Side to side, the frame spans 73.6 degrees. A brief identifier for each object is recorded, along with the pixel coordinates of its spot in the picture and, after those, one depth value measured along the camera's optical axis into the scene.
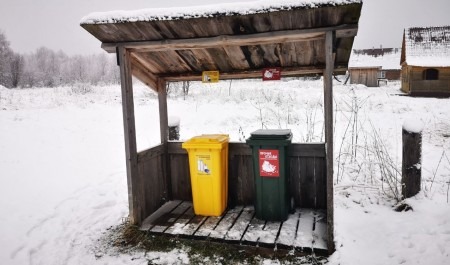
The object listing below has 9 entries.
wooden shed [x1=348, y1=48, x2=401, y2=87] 31.58
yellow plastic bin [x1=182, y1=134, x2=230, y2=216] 4.21
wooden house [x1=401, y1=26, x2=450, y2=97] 21.67
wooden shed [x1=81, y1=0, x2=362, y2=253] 3.16
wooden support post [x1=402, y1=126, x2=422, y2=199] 4.08
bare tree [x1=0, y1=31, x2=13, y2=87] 37.22
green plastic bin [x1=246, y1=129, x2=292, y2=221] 3.96
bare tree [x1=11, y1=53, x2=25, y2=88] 38.09
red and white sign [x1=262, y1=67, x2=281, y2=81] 4.55
